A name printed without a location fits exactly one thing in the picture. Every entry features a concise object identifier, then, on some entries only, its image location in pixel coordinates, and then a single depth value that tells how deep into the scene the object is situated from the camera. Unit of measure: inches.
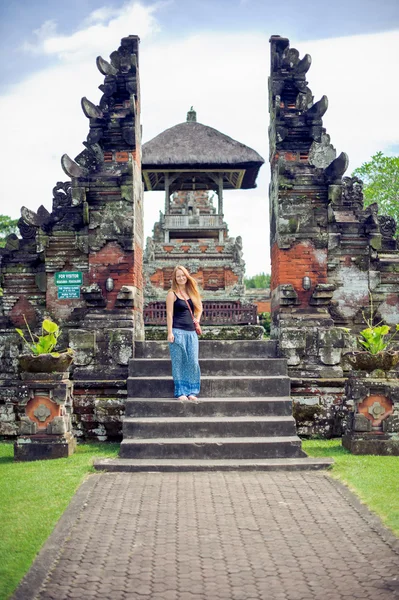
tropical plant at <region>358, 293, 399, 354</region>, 282.8
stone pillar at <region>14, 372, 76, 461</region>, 273.1
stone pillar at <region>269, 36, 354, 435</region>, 319.0
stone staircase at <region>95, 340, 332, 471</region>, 256.5
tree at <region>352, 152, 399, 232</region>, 1009.8
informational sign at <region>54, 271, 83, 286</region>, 357.1
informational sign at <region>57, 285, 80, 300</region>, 357.1
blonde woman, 289.7
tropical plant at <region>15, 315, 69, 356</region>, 287.7
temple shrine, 983.6
